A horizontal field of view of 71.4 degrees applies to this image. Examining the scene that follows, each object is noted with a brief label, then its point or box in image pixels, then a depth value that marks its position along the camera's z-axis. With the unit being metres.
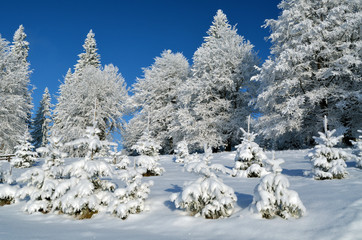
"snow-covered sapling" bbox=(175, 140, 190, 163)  15.26
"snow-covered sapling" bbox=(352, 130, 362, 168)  7.76
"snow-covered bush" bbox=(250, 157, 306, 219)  4.76
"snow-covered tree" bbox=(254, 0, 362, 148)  13.89
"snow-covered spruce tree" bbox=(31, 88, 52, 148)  39.53
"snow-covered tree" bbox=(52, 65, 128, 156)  26.51
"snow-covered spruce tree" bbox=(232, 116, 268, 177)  8.99
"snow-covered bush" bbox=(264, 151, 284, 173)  5.52
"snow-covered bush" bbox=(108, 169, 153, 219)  5.98
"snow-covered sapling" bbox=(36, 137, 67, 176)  7.42
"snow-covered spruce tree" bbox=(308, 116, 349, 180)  7.08
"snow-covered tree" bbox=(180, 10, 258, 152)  19.73
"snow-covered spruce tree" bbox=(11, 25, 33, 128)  25.71
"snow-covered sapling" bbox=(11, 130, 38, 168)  15.47
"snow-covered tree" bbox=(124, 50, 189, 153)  24.86
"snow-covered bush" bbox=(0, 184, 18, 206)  7.71
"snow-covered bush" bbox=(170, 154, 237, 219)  5.31
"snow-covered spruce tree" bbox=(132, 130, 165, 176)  11.01
